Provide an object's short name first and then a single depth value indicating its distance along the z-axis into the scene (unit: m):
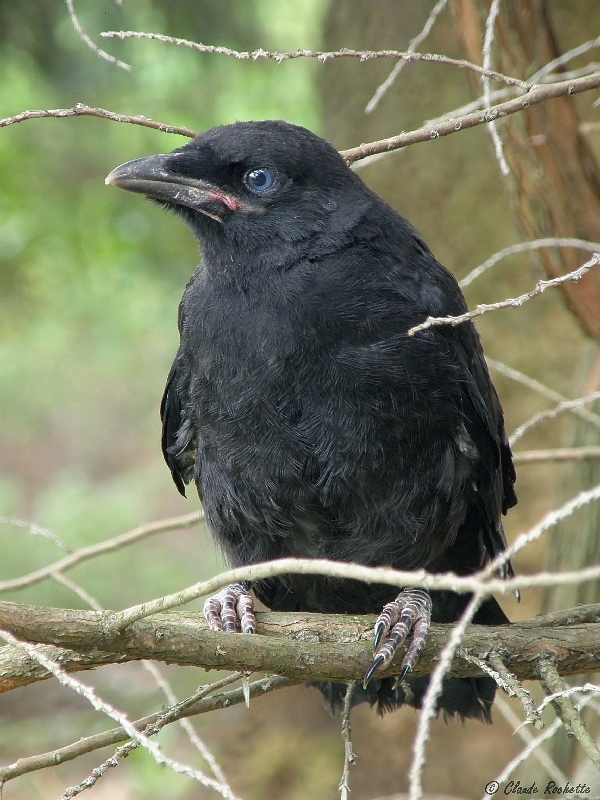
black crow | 5.71
